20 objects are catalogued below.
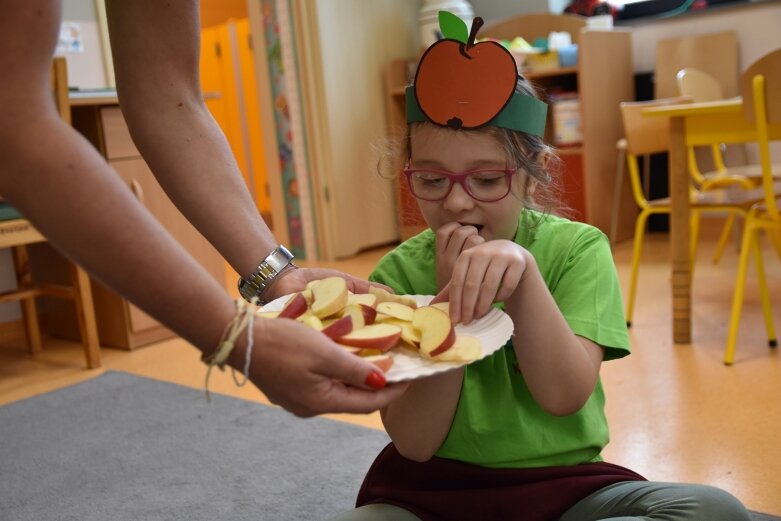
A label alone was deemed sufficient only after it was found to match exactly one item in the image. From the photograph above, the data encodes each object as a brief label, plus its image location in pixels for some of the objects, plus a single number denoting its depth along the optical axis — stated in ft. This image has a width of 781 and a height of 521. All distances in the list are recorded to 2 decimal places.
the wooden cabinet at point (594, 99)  12.60
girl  3.18
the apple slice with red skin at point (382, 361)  2.52
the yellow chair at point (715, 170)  9.53
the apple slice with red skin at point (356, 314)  2.78
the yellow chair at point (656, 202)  7.81
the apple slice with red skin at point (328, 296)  2.81
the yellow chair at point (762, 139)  6.59
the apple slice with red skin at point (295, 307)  2.85
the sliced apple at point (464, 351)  2.47
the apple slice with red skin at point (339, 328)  2.68
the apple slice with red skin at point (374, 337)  2.62
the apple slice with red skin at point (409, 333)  2.73
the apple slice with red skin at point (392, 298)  3.01
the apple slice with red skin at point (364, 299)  2.96
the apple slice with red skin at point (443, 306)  2.88
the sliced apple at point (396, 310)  2.84
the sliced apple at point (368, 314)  2.88
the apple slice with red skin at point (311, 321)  2.69
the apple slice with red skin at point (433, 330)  2.57
